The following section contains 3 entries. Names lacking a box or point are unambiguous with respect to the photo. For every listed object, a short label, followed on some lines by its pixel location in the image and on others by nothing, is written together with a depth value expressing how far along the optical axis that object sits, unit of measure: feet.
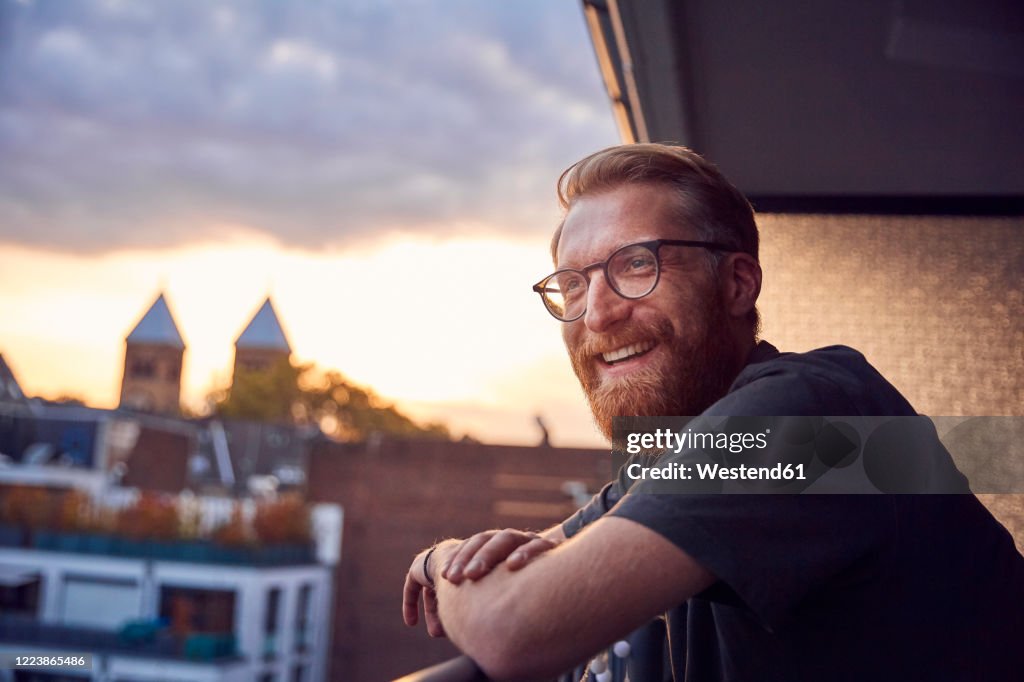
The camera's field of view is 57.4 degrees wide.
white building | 75.00
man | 2.96
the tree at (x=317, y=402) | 152.46
